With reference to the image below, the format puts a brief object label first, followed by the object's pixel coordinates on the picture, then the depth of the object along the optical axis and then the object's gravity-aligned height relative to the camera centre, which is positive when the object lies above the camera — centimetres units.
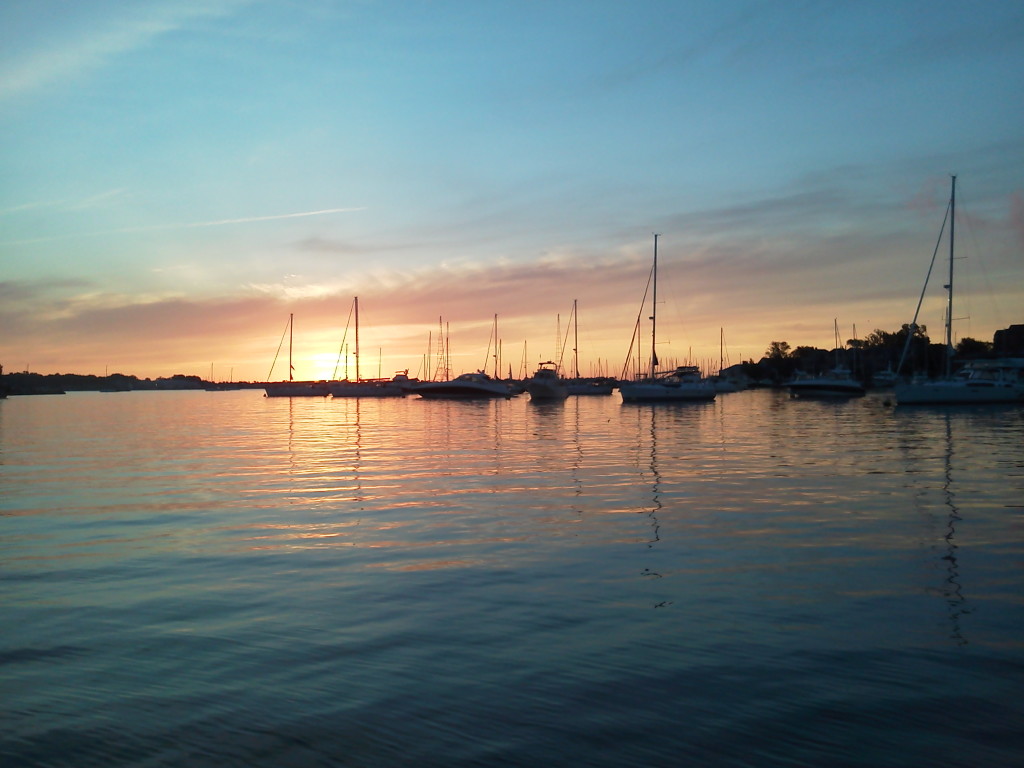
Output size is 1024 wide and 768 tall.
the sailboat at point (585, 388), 12650 +31
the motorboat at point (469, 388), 10975 +48
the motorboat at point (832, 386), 9719 +17
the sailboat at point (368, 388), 12644 +60
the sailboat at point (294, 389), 13200 +66
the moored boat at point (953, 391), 6800 -42
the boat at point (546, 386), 9112 +49
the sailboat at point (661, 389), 8456 +1
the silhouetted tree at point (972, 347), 17450 +857
